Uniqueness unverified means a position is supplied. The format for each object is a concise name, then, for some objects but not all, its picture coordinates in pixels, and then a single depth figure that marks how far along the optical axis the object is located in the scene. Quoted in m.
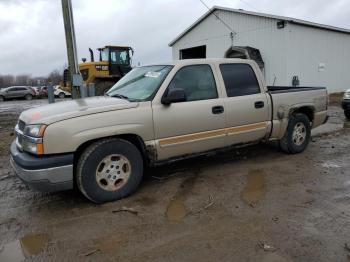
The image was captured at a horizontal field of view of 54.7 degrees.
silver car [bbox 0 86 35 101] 32.94
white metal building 18.44
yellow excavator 19.55
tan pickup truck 3.92
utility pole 9.30
